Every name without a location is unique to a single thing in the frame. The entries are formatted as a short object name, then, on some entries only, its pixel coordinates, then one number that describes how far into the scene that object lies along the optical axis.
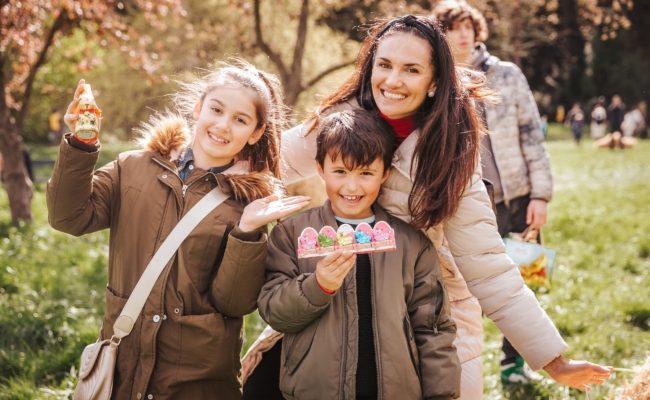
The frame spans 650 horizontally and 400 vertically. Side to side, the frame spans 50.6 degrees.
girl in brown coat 2.29
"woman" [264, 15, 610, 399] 2.40
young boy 2.15
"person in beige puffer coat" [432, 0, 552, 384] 3.75
